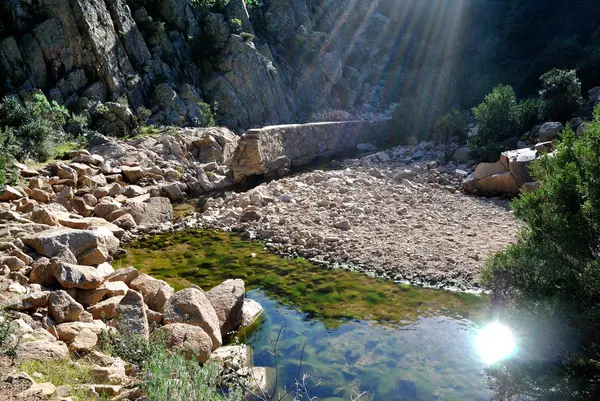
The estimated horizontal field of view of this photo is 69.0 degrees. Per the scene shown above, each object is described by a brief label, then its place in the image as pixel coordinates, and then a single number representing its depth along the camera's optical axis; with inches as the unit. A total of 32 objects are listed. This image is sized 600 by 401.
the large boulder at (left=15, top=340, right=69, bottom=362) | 211.3
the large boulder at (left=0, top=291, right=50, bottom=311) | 262.8
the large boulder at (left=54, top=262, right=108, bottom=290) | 304.2
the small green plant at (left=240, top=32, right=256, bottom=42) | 1424.5
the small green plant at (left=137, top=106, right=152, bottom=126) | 997.2
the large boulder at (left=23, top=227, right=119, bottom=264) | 368.5
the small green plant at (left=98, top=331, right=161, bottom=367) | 251.0
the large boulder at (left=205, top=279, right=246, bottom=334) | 318.7
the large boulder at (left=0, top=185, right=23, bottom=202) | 502.9
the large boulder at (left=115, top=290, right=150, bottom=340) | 270.5
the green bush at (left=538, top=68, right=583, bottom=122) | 868.0
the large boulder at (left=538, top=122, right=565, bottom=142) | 750.7
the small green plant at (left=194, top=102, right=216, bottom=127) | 1125.2
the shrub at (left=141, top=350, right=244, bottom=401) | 177.5
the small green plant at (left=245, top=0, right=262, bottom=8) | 1663.4
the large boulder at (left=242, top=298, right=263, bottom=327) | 339.3
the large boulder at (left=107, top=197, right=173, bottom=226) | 581.6
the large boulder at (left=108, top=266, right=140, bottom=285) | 345.1
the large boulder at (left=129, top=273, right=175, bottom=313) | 320.8
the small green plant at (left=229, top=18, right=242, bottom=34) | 1411.2
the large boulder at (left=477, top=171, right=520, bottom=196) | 665.6
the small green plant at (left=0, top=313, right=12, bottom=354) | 207.9
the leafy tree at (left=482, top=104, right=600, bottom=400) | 231.3
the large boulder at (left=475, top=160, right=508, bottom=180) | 698.8
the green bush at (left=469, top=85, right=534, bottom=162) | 873.5
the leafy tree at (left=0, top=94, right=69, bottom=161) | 686.5
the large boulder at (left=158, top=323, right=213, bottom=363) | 260.8
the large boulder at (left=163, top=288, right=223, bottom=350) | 289.6
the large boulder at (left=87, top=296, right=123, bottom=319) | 293.6
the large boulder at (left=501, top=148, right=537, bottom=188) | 663.8
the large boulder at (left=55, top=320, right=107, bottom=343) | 253.9
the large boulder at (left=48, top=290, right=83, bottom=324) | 269.6
